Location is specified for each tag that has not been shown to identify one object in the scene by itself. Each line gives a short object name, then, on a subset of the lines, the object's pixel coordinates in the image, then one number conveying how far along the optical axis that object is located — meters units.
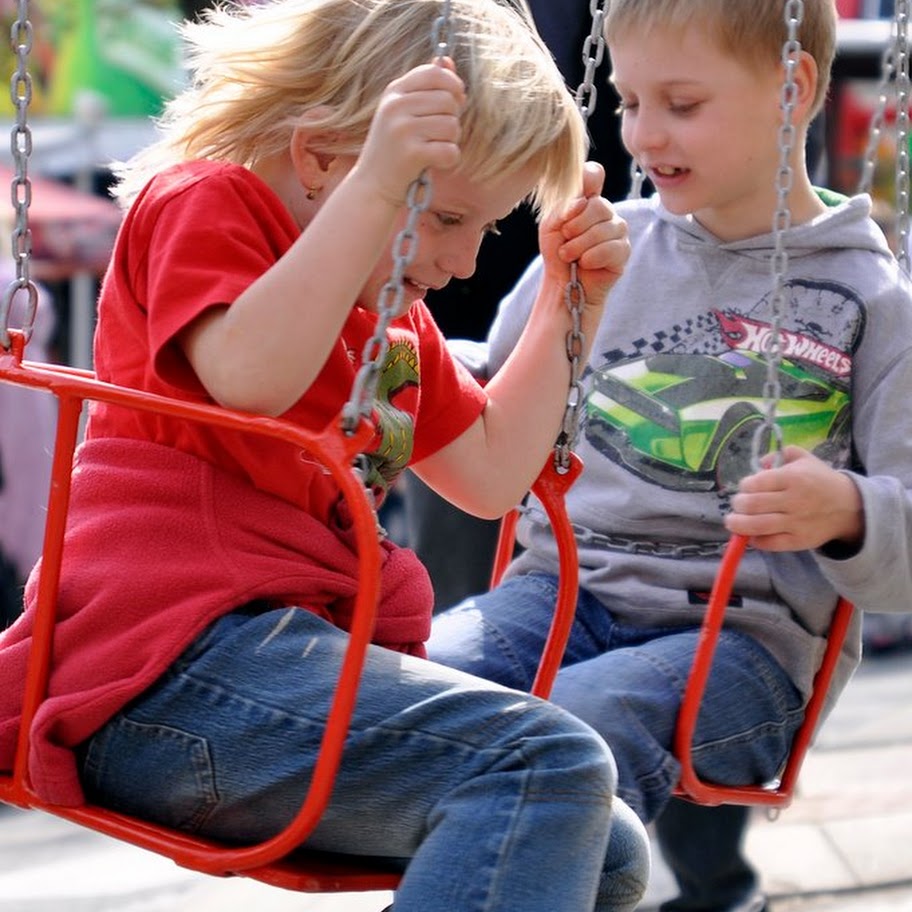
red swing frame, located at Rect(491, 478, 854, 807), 4.26
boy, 4.36
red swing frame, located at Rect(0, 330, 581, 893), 3.93
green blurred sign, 11.61
